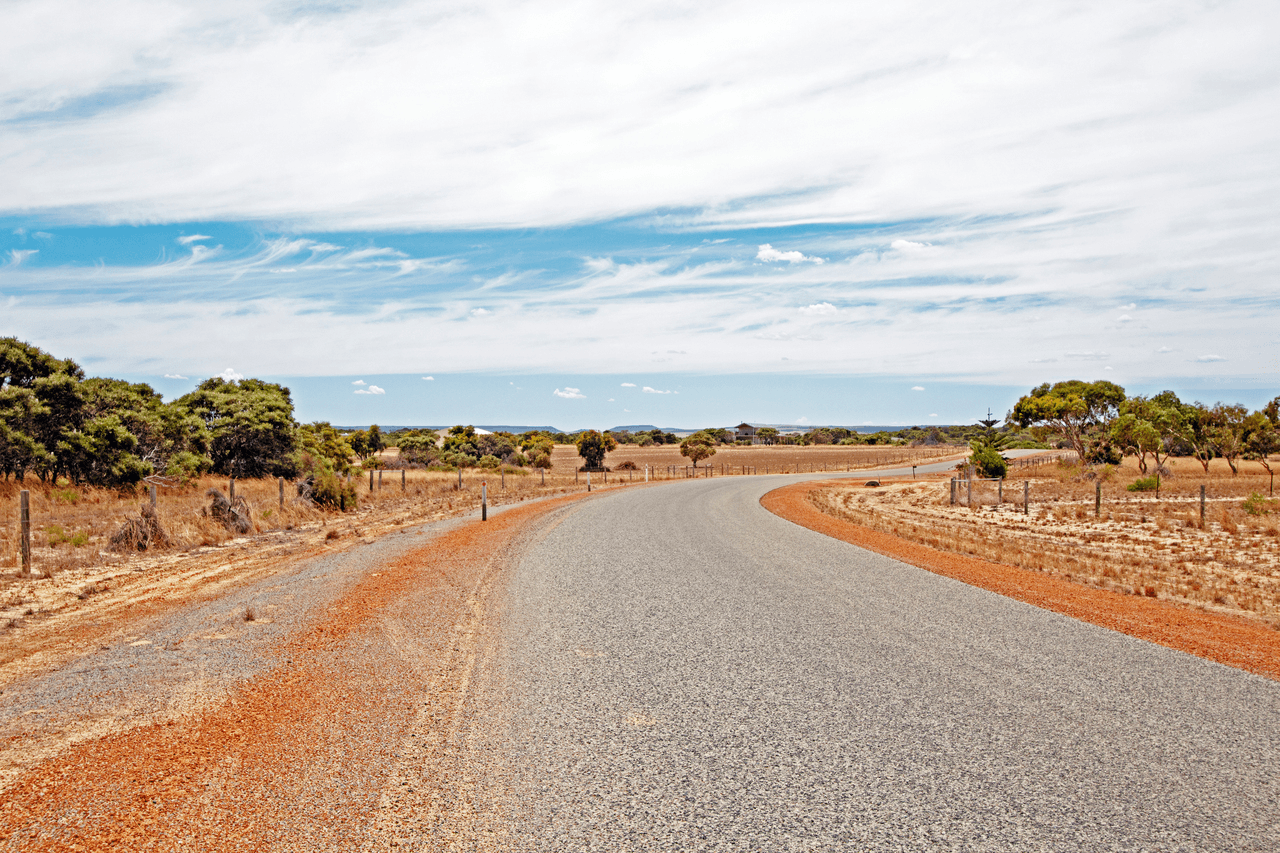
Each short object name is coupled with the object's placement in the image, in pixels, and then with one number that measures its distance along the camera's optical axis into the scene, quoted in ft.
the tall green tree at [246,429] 116.16
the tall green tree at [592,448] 255.09
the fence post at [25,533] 42.34
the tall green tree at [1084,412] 178.91
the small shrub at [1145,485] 122.31
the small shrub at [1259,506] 84.02
